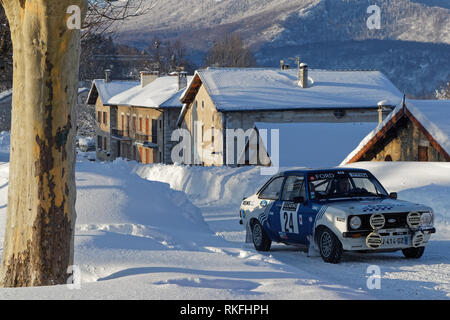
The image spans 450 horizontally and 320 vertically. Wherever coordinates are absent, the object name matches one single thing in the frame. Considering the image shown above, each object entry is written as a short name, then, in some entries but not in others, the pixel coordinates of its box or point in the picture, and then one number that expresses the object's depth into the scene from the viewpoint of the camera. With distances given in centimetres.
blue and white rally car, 1267
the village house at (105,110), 7950
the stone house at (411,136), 2984
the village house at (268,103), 5128
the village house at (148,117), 6519
